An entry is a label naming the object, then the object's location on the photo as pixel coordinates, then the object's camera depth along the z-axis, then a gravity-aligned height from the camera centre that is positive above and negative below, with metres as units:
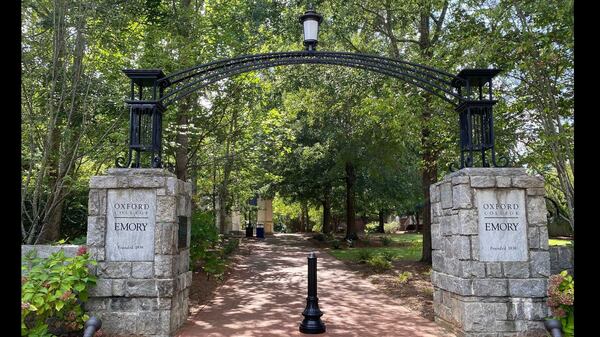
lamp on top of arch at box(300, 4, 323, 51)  6.94 +2.88
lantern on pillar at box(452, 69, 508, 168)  6.39 +1.32
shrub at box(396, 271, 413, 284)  10.72 -1.84
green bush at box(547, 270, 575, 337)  5.34 -1.19
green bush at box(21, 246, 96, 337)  4.98 -1.02
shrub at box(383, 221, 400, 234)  40.20 -2.16
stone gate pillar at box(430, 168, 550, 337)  5.77 -0.66
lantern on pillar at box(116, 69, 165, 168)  6.33 +1.30
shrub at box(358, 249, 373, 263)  14.65 -1.77
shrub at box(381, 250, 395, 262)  14.08 -1.71
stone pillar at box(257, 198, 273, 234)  33.16 -0.70
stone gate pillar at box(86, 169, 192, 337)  5.82 -0.61
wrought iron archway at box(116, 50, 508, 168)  6.39 +1.50
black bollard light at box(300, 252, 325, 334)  6.37 -1.58
